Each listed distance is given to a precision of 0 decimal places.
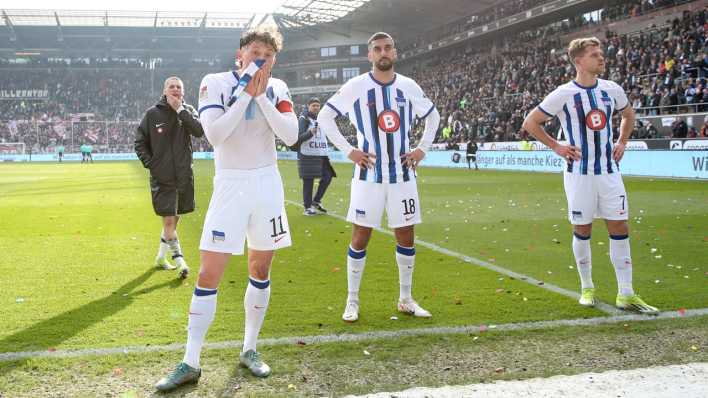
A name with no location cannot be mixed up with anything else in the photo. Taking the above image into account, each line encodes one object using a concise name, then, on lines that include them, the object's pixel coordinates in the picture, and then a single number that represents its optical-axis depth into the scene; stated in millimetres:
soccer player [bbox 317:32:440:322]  5113
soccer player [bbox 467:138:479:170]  30844
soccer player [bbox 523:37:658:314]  5391
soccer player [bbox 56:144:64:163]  54562
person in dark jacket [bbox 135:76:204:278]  6906
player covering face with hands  3666
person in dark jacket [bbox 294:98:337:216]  12062
